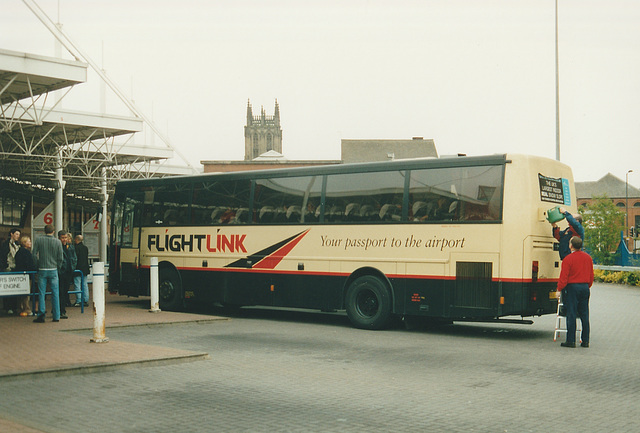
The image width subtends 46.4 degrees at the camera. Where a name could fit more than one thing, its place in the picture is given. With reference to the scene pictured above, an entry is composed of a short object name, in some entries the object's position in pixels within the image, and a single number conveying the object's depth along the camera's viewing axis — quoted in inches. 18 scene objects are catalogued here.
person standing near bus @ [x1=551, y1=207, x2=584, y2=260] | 511.5
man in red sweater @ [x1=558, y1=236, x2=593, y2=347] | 474.6
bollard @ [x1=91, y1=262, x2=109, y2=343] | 442.0
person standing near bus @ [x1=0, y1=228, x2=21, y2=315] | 654.5
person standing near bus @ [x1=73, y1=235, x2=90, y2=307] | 713.0
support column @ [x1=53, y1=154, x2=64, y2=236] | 1358.3
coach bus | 514.9
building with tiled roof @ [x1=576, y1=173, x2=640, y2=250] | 4824.3
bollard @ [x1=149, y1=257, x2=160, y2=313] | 667.4
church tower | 5196.9
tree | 2719.0
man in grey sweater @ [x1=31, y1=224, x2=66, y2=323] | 567.2
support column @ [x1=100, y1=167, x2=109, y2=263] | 1631.4
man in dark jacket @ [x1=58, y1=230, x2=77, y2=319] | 622.9
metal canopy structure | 864.3
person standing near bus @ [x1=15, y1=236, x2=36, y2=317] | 639.1
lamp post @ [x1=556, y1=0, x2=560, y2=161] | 1079.4
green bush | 1277.1
